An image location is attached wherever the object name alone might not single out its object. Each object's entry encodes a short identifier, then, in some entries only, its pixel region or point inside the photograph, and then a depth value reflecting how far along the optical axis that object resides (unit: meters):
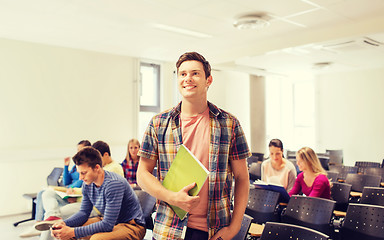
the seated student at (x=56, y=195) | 3.80
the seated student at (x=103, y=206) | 2.65
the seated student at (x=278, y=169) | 4.33
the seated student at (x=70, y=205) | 3.55
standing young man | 1.37
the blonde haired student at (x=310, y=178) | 3.61
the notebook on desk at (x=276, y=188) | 3.32
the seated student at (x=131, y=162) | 4.83
